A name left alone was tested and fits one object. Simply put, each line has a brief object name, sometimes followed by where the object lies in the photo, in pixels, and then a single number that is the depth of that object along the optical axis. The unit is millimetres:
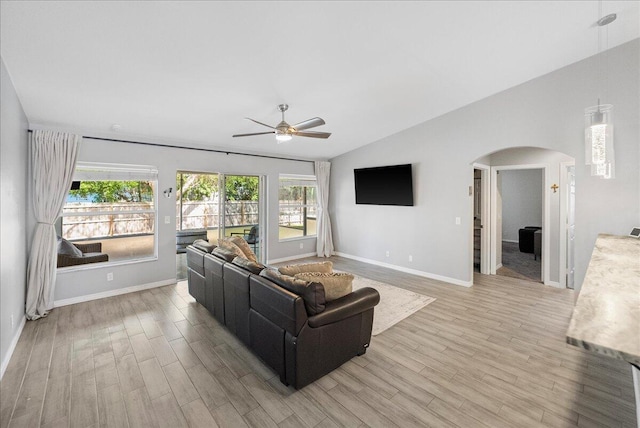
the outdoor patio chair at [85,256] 4180
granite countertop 895
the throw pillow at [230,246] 3783
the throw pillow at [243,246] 4244
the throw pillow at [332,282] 2539
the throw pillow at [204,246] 3889
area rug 3575
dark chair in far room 7373
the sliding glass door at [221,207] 5855
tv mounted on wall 5664
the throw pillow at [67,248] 4202
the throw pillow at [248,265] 2871
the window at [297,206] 6955
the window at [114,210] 4281
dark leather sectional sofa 2271
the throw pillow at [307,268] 2838
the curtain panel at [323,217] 7406
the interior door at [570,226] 4801
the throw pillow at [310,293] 2318
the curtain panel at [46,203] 3697
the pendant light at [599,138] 2457
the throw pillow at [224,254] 3362
